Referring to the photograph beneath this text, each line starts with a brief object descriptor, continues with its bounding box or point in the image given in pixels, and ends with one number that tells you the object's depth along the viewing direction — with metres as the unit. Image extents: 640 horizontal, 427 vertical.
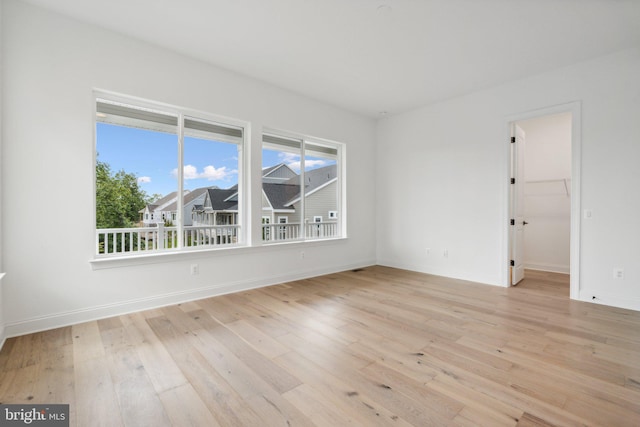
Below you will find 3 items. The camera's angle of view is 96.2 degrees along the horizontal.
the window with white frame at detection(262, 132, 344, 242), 4.39
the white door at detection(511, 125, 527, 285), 4.20
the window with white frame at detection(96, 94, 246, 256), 3.07
